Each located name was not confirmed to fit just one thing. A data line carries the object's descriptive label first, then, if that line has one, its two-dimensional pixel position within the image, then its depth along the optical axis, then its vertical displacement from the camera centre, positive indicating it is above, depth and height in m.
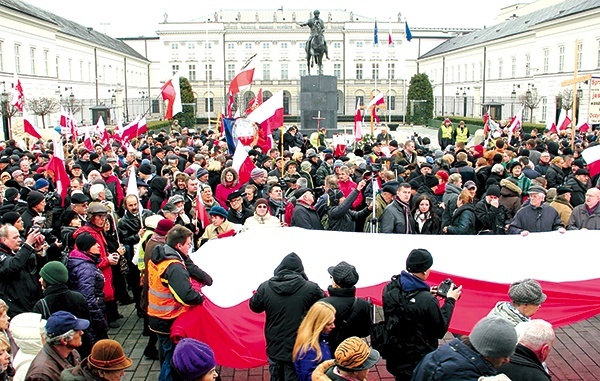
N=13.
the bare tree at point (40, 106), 33.03 +0.85
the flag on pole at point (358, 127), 17.41 -0.18
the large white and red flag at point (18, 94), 18.19 +0.80
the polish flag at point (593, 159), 10.02 -0.62
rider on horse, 31.42 +4.75
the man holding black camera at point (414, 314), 4.60 -1.44
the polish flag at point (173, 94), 15.59 +0.68
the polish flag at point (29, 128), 16.38 -0.18
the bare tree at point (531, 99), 41.52 +1.48
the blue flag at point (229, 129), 12.39 -0.16
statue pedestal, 29.52 +0.99
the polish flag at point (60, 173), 9.09 -0.77
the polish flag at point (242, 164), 10.45 -0.74
